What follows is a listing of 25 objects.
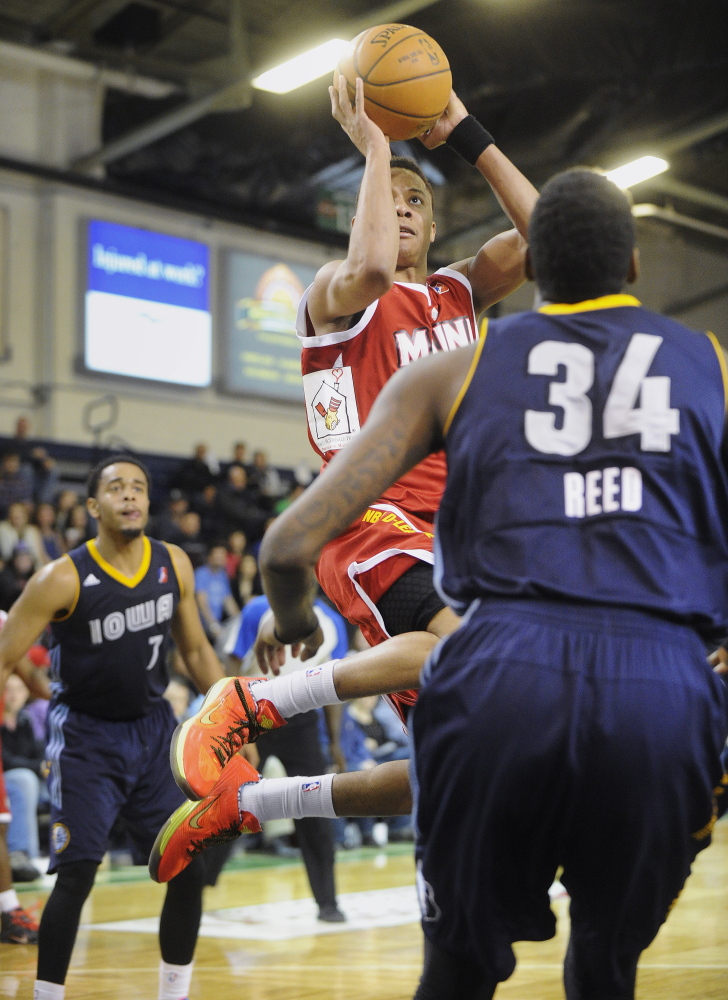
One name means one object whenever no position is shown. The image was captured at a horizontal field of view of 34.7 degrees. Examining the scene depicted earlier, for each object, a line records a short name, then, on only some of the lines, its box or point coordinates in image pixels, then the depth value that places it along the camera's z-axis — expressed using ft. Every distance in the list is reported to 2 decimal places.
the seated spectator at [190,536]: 42.43
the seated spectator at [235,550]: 44.75
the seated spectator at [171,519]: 43.57
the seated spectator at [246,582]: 42.06
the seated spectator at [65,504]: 41.75
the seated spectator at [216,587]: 41.91
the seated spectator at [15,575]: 33.55
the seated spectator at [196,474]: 50.29
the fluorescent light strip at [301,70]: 40.81
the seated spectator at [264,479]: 50.34
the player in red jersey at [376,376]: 9.95
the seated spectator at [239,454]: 52.73
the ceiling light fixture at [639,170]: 46.91
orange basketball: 10.59
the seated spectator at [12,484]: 42.14
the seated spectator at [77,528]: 40.40
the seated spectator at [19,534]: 39.06
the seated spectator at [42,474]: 44.86
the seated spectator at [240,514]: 48.29
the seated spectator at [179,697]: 28.48
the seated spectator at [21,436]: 46.82
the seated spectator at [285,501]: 48.26
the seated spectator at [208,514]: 48.19
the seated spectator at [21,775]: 24.91
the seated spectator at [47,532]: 40.34
